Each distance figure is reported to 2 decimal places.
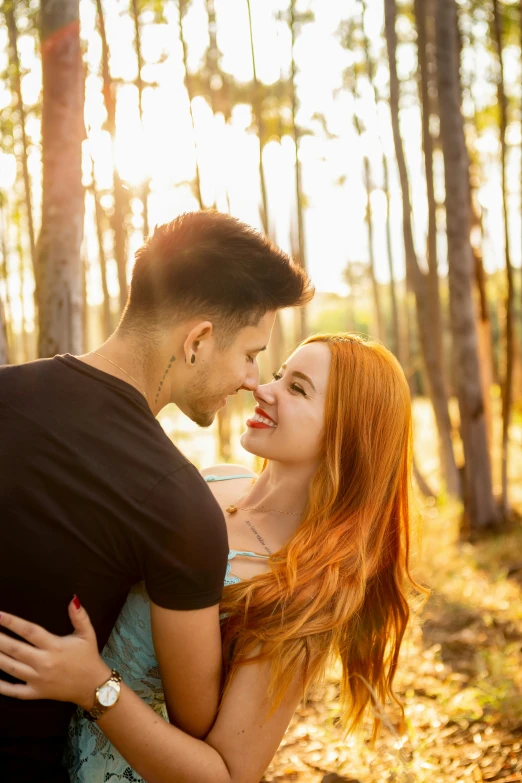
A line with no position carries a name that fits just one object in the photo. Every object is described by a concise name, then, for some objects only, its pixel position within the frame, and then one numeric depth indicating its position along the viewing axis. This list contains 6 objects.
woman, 1.77
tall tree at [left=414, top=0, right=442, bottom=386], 7.04
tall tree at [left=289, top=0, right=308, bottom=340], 9.30
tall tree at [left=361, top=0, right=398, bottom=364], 10.00
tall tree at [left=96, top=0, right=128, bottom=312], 5.39
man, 1.61
